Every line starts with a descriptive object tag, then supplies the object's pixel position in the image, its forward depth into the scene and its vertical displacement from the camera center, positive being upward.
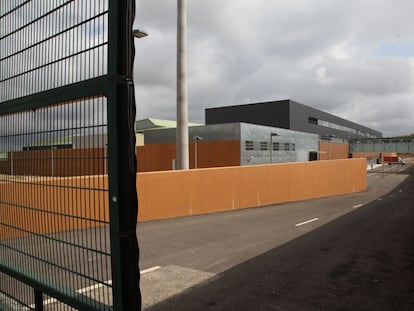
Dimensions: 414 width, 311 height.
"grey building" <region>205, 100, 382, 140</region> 60.25 +7.92
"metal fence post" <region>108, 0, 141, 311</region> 2.16 +0.02
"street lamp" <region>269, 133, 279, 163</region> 36.54 +1.49
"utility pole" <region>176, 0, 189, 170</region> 15.92 +3.03
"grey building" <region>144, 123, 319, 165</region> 34.44 +2.21
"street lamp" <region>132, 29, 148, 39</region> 8.91 +3.20
